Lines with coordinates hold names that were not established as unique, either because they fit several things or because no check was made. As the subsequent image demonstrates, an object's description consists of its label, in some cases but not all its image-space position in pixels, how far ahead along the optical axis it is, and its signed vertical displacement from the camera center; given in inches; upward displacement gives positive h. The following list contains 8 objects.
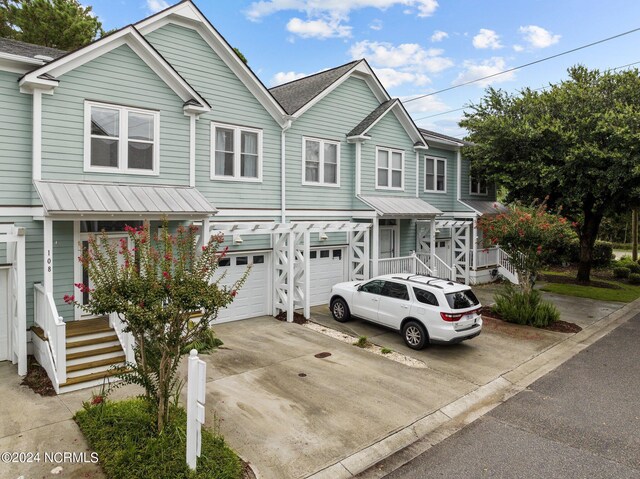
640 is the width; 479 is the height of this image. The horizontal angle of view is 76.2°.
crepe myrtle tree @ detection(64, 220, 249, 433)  202.2 -33.0
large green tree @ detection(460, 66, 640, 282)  658.2 +166.3
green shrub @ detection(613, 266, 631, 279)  951.3 -79.7
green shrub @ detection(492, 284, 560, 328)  524.7 -94.9
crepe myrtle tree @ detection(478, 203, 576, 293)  518.6 +2.7
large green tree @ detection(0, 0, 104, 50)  825.5 +434.0
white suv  398.0 -74.6
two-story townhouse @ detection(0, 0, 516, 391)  364.2 +76.4
